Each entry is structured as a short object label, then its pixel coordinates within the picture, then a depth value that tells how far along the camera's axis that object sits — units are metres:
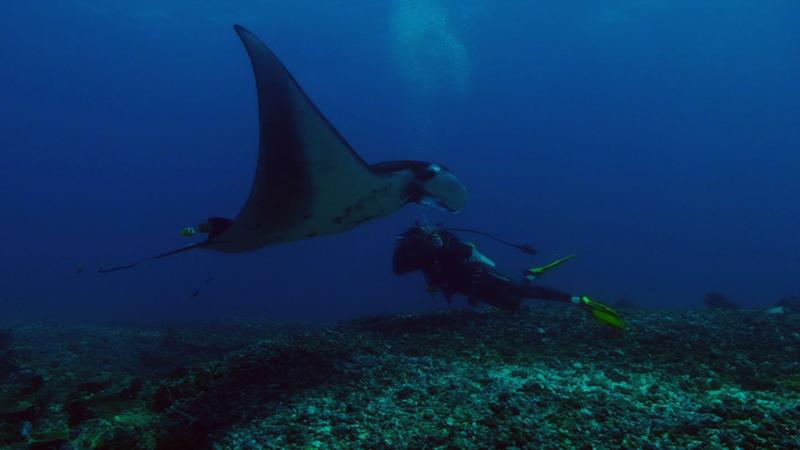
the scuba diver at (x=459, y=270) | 6.96
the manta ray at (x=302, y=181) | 3.32
